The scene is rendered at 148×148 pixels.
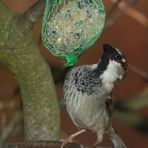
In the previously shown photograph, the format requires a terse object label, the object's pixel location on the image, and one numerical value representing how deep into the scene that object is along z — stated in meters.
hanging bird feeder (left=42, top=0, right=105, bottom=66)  5.07
